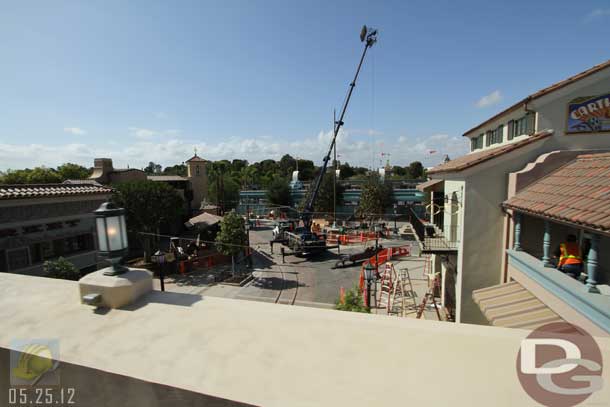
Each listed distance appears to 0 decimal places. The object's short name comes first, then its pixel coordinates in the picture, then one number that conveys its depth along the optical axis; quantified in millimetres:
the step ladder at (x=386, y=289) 14342
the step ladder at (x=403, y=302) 13280
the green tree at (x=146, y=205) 21453
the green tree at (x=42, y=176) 44562
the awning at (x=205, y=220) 26469
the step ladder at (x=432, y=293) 12084
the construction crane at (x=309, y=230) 24516
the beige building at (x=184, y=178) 30859
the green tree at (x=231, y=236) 19188
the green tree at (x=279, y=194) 48562
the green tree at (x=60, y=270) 10484
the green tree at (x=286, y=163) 110206
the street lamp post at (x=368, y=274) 12281
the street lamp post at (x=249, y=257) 22703
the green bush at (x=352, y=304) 8547
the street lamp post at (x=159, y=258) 11214
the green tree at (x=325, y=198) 43312
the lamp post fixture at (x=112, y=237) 3352
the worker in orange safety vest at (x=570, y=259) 5875
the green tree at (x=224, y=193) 45531
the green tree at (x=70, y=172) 52262
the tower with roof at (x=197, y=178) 39875
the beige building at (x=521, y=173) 7824
